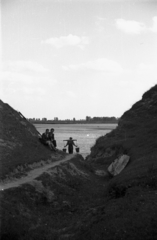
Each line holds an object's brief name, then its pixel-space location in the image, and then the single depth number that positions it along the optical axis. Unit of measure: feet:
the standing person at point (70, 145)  121.89
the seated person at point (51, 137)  111.77
